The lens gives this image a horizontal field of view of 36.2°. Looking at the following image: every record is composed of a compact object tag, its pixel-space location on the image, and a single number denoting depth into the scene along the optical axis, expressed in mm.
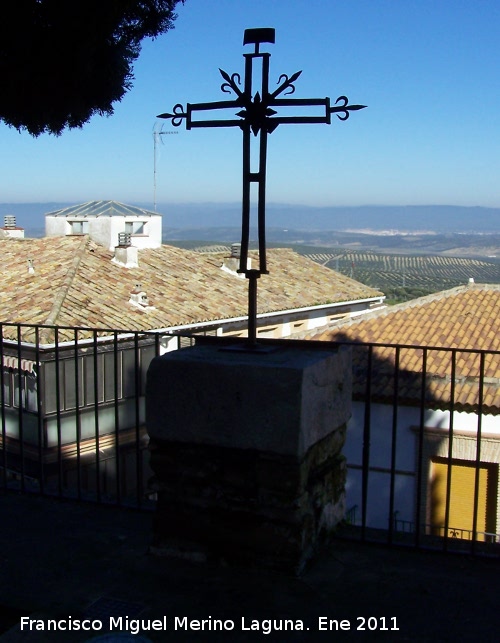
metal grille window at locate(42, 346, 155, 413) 14922
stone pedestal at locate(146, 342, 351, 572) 3199
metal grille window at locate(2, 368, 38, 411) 14795
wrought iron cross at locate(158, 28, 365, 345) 3402
